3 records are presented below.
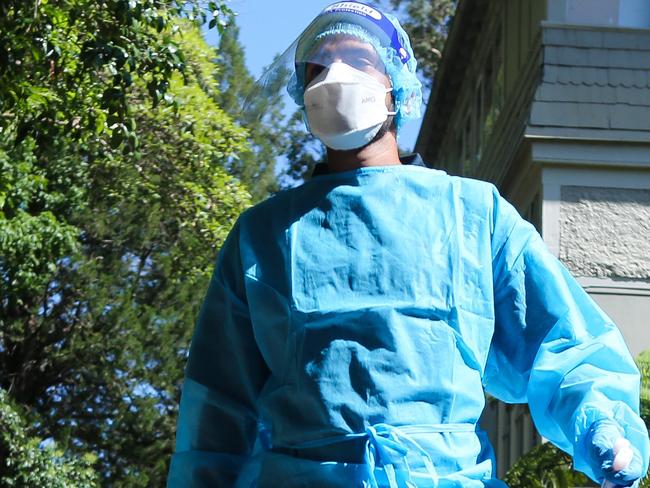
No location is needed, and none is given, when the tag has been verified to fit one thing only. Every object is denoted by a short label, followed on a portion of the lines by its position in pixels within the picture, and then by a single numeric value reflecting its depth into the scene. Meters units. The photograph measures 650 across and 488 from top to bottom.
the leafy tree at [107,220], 9.36
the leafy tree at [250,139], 34.38
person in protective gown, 3.16
